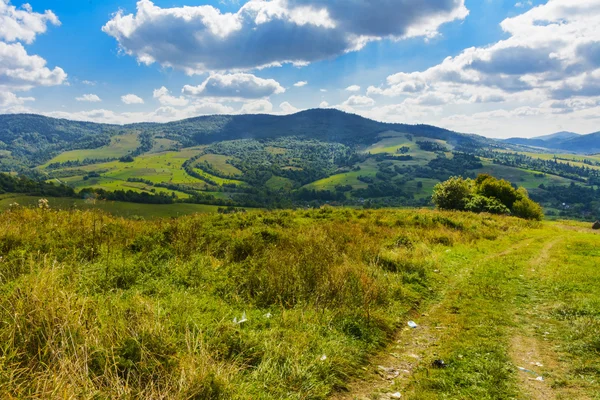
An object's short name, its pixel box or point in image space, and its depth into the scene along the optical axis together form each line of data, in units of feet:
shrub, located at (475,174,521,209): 171.42
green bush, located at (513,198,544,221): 161.38
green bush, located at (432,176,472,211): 152.17
